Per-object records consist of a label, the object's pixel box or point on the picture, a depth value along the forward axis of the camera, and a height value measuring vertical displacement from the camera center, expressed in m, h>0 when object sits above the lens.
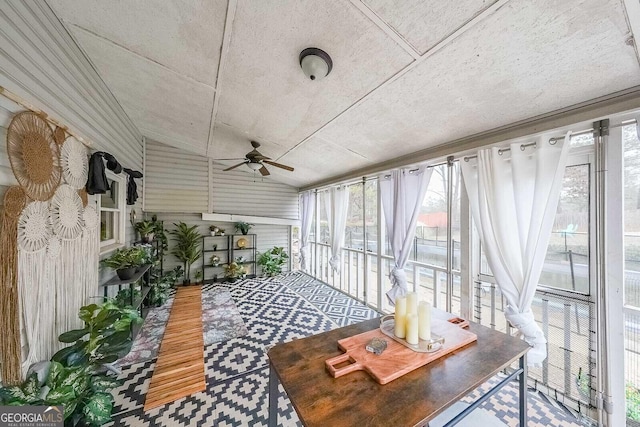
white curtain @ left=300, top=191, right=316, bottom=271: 5.62 -0.13
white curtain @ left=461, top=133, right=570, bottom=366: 1.77 +0.00
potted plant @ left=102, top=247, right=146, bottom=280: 2.61 -0.56
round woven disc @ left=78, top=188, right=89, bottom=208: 1.95 +0.17
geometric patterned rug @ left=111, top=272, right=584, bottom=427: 1.72 -1.56
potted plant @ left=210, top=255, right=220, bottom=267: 5.28 -1.06
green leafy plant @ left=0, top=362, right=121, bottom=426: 1.07 -0.92
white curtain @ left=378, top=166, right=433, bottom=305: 2.83 +0.04
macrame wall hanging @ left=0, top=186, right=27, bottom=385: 1.15 -0.43
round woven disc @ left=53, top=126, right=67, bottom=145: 1.61 +0.59
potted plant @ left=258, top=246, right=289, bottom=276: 5.73 -1.16
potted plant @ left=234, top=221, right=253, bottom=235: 5.49 -0.27
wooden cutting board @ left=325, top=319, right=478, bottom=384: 1.02 -0.71
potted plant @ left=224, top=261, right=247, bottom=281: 5.29 -1.31
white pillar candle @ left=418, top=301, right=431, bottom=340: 1.27 -0.60
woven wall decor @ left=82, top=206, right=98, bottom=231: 2.01 -0.02
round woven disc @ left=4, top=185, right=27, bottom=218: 1.20 +0.08
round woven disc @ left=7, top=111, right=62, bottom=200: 1.28 +0.38
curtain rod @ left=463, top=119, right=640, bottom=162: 1.50 +0.62
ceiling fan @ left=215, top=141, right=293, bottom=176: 3.12 +0.80
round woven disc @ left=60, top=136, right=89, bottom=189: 1.73 +0.44
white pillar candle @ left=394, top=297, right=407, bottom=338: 1.32 -0.60
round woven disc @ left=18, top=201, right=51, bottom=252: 1.30 -0.07
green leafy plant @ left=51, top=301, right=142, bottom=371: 1.41 -0.83
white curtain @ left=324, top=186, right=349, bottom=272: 4.43 -0.04
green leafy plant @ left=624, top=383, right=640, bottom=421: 1.54 -1.27
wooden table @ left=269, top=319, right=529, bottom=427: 0.81 -0.73
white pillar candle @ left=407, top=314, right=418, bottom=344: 1.24 -0.64
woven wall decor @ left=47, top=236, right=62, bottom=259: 1.51 -0.22
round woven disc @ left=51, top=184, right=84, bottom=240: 1.60 +0.02
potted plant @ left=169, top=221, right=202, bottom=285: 4.94 -0.67
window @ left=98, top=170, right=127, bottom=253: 2.71 +0.02
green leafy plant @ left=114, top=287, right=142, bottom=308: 2.76 -1.05
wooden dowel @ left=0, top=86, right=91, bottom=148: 1.18 +0.66
